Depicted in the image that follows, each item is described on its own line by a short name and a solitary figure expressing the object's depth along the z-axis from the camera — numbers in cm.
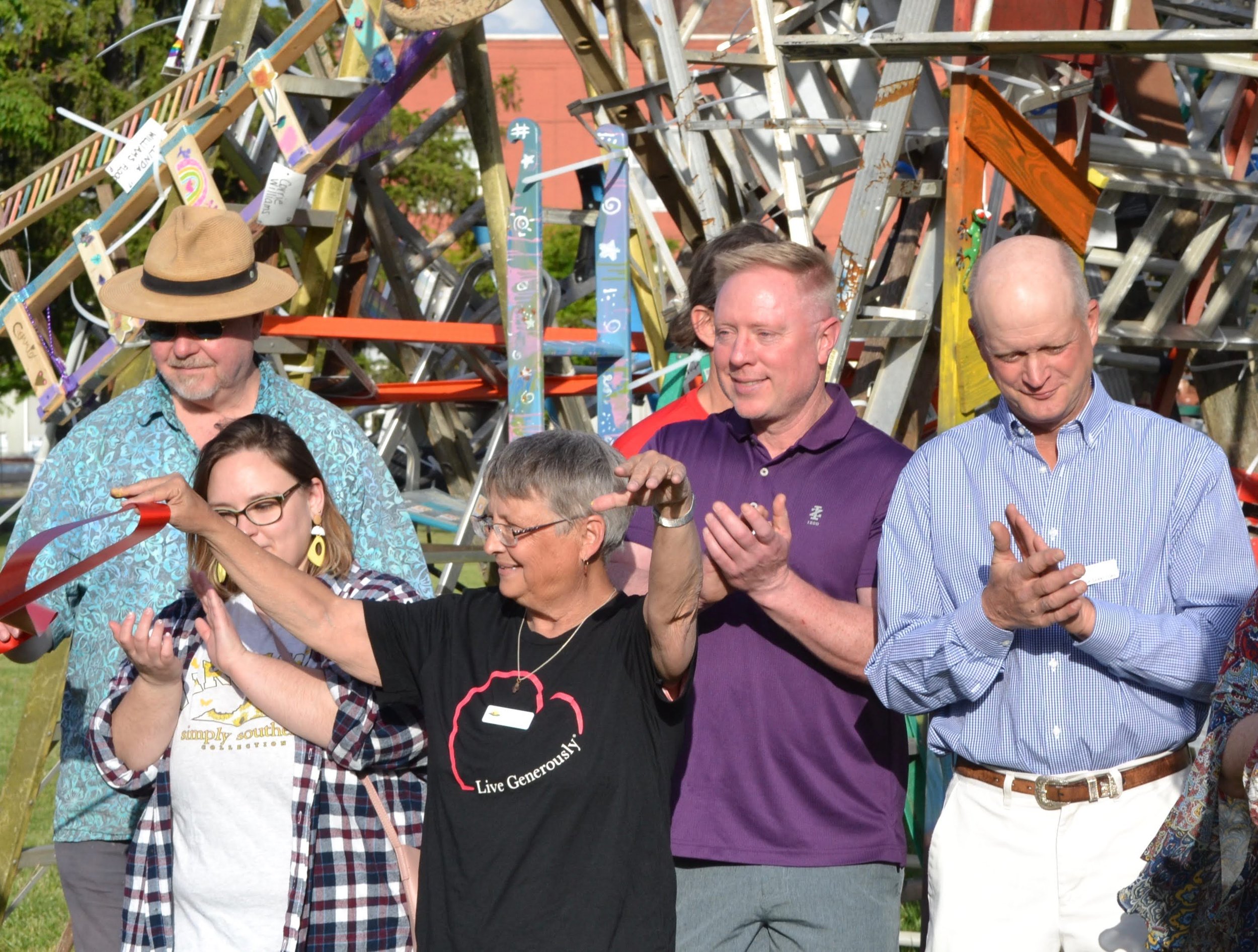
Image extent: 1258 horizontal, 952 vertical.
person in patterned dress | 516
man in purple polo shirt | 617
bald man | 575
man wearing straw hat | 734
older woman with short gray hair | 553
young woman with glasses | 605
